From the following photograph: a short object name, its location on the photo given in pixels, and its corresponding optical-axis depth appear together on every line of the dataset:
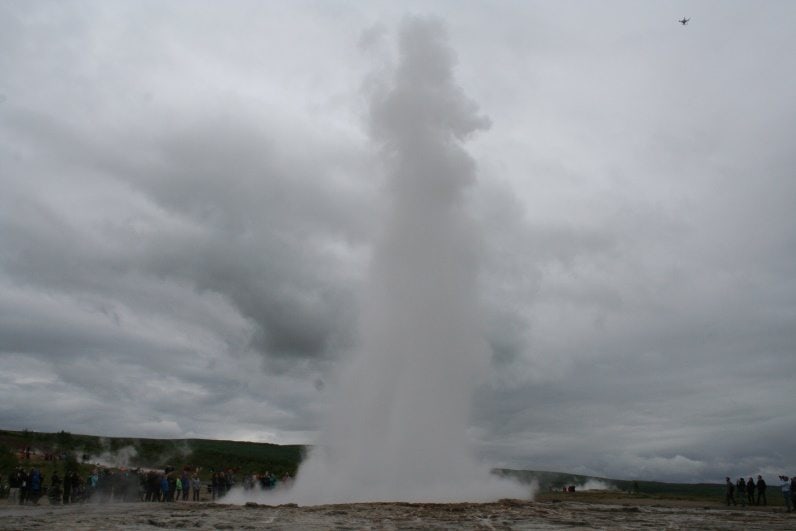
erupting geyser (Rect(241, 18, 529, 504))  22.62
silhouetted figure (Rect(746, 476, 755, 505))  24.84
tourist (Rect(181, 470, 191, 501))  25.48
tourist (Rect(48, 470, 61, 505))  23.33
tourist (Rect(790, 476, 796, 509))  20.84
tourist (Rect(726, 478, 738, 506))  24.81
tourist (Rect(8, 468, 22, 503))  23.93
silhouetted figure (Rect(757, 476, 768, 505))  24.67
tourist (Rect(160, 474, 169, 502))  23.84
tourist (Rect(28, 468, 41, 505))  21.93
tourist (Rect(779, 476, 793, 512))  20.96
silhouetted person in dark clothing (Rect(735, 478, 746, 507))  24.90
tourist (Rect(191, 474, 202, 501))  26.14
